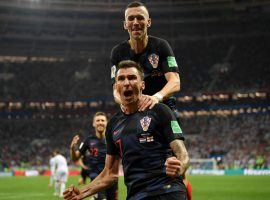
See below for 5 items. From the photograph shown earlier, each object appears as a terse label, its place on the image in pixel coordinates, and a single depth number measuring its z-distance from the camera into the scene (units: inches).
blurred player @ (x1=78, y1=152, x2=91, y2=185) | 650.0
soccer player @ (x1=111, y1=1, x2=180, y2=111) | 260.8
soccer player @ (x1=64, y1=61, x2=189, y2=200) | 207.5
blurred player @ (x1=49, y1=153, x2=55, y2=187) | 1177.0
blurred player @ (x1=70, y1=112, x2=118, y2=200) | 493.4
